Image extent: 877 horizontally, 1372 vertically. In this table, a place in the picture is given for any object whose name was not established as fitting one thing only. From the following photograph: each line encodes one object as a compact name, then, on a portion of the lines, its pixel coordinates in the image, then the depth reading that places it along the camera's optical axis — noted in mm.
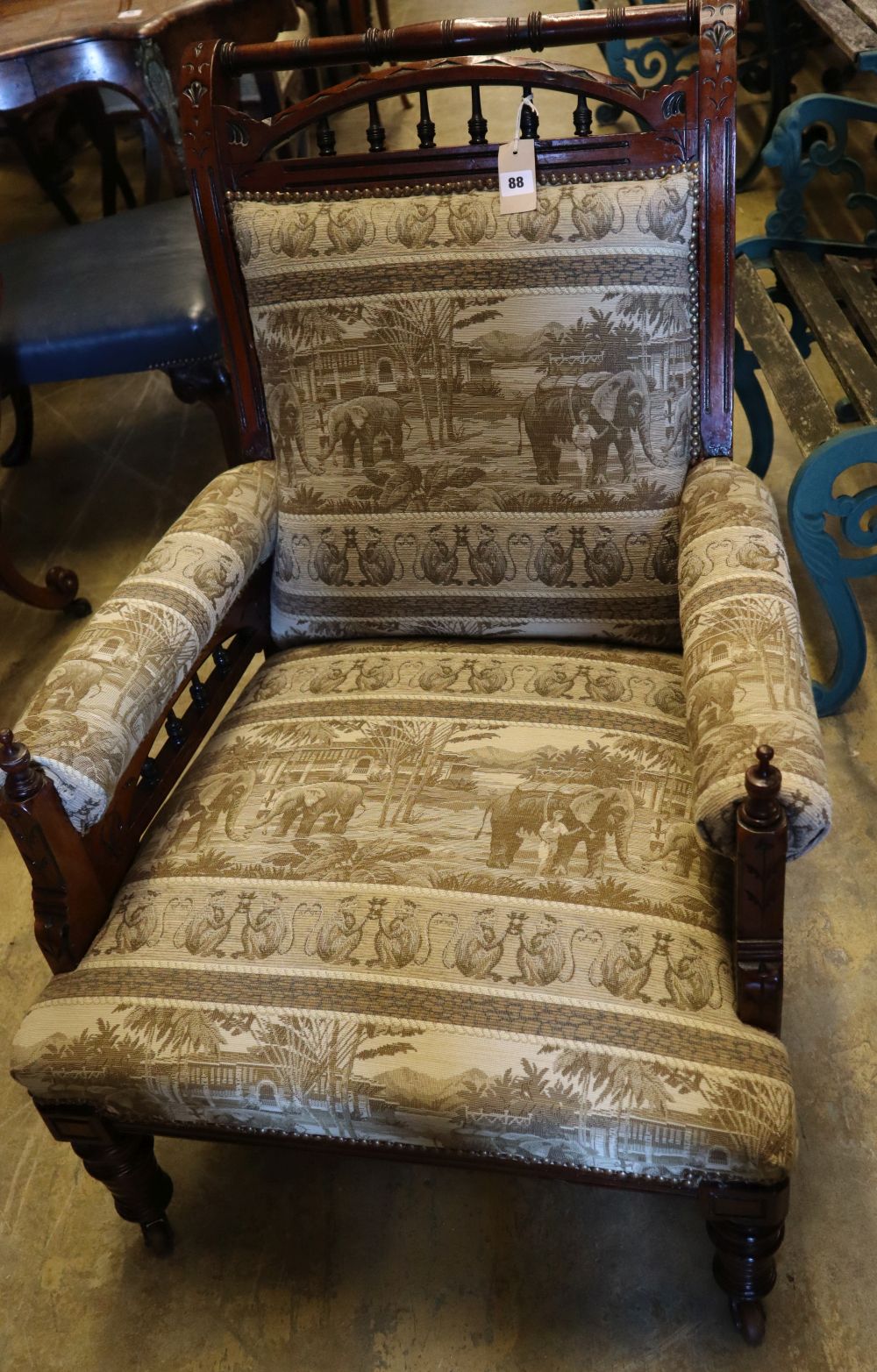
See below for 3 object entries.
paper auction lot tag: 1167
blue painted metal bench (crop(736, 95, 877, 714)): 1591
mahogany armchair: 931
